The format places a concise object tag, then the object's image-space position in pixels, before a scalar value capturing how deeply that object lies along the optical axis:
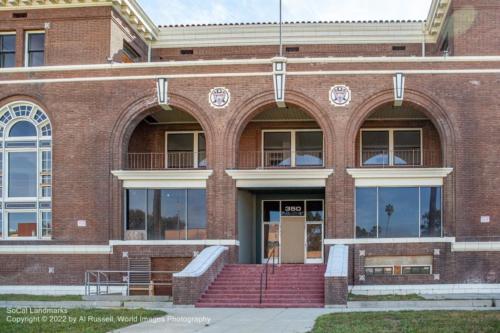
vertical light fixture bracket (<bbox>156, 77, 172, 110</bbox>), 30.19
